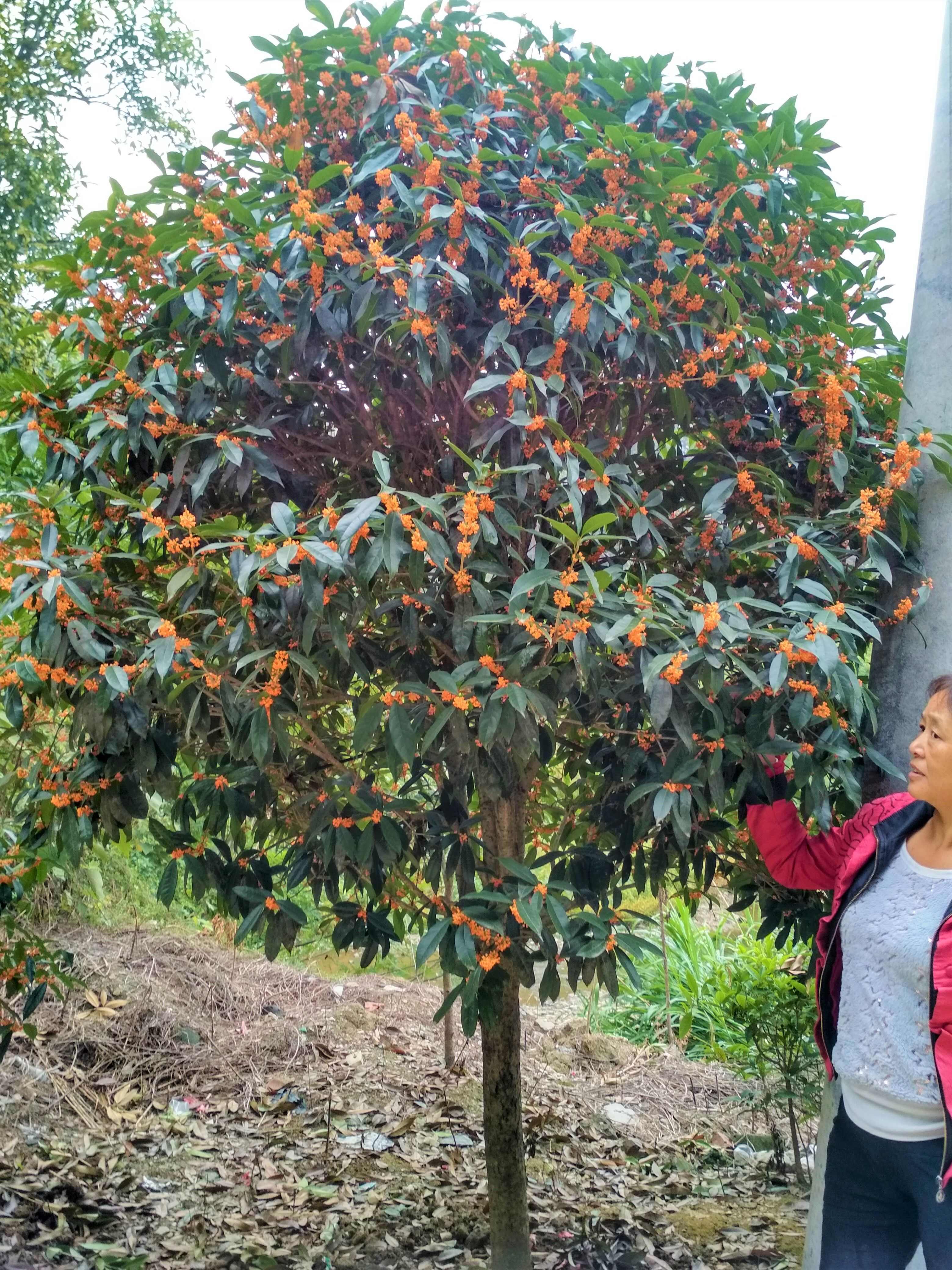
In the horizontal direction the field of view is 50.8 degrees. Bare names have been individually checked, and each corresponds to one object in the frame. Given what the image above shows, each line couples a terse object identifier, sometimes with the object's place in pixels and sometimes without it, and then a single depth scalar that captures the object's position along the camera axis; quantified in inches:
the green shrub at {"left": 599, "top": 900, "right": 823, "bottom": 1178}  113.2
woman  53.0
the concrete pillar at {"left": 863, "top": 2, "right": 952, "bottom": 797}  70.1
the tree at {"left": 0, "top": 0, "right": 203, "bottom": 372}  156.6
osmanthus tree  58.4
